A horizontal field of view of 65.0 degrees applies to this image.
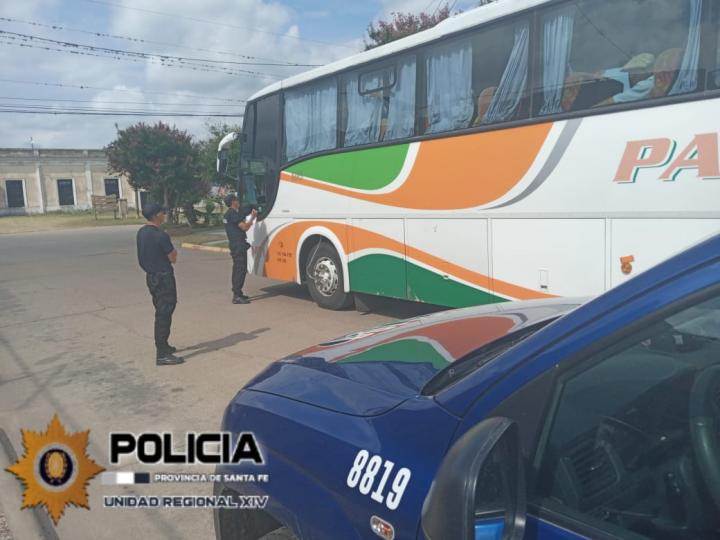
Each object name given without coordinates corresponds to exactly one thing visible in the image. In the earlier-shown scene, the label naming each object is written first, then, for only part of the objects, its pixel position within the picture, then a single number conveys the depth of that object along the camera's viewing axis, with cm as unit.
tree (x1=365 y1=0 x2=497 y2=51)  2131
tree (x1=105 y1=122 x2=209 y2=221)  2648
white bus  489
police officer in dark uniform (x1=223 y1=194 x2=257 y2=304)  956
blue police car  129
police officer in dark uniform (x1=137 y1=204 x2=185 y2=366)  619
